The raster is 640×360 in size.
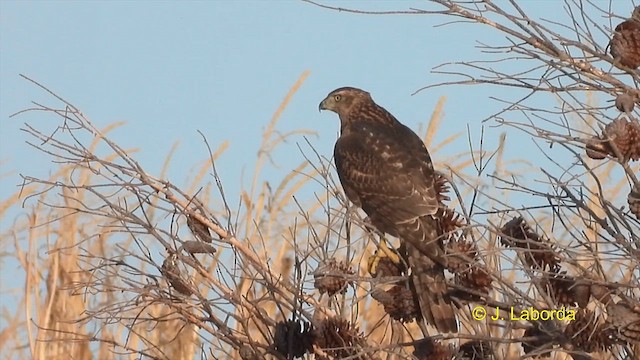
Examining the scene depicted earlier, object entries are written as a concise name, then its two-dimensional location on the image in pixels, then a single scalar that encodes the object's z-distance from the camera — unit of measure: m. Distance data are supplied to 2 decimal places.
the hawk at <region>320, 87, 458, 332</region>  9.87
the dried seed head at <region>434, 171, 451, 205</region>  10.93
